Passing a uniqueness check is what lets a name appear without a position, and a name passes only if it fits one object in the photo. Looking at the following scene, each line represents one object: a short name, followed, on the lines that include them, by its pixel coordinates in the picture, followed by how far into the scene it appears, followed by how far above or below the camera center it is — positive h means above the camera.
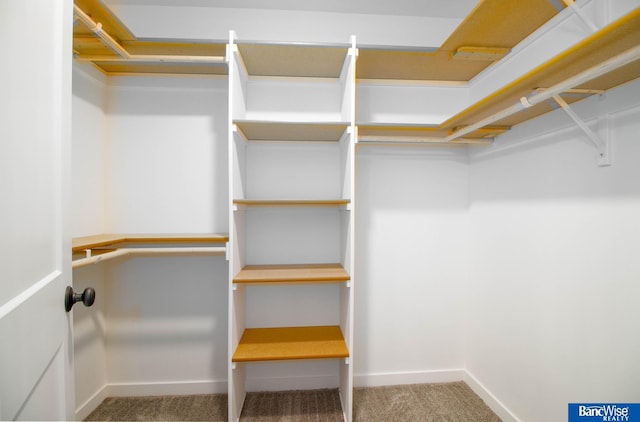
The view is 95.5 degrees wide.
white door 0.59 -0.01
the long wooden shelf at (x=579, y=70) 0.82 +0.50
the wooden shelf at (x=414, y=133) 1.68 +0.47
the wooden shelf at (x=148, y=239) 1.58 -0.18
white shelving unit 1.81 -0.02
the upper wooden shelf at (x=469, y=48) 1.33 +0.90
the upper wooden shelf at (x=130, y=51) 1.41 +0.88
